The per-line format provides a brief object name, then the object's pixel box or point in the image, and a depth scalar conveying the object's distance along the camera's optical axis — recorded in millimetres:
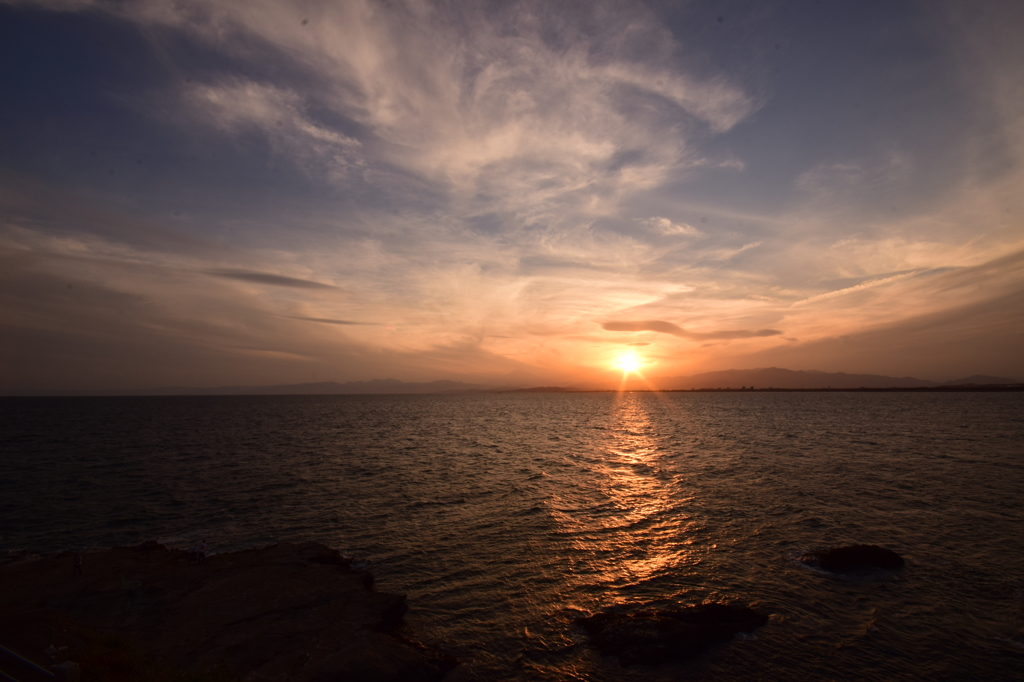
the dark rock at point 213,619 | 14188
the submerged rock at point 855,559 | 23000
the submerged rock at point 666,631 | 16125
